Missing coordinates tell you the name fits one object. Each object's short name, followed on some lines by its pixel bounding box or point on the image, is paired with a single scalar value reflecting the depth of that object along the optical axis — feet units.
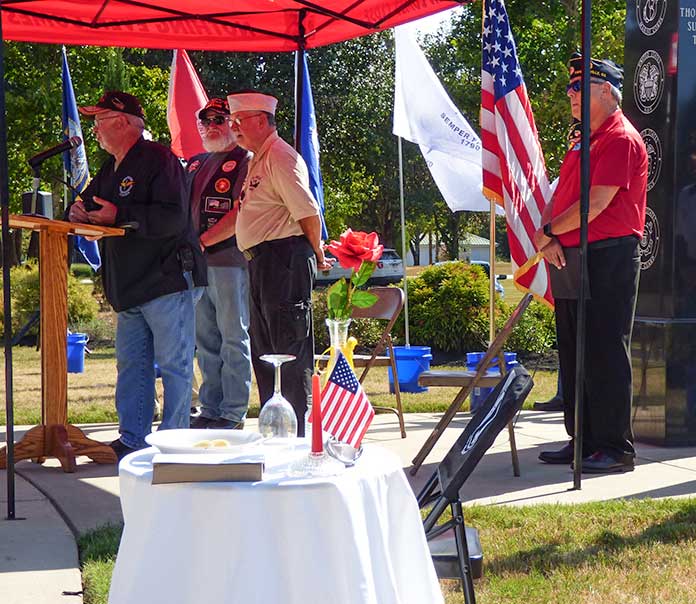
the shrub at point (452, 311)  47.98
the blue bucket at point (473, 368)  27.49
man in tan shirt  20.93
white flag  35.81
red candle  9.93
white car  126.25
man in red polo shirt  20.90
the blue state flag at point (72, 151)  39.88
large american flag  23.84
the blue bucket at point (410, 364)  36.63
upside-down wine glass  10.89
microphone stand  20.67
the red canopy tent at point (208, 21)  24.06
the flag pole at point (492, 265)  26.56
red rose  10.52
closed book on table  9.39
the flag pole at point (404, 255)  38.24
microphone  20.35
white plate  10.12
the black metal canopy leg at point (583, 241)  19.10
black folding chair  11.14
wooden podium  21.26
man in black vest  24.84
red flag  36.47
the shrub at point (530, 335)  48.16
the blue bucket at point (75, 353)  44.04
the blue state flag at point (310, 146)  31.73
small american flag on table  10.37
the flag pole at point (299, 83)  26.27
